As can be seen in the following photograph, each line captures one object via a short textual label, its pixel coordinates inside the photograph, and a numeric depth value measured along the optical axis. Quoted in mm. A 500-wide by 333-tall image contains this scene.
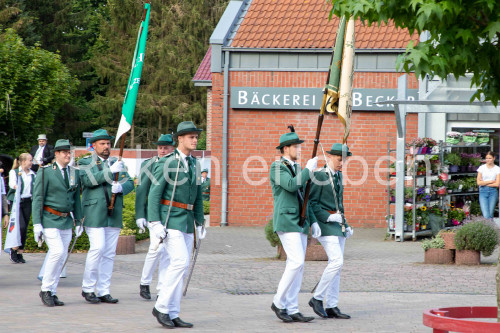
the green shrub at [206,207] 27991
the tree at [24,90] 30125
